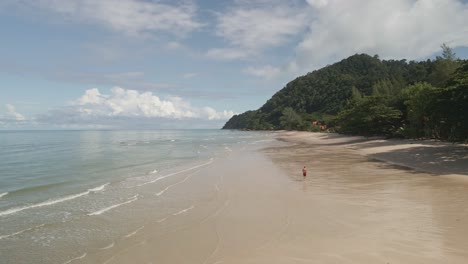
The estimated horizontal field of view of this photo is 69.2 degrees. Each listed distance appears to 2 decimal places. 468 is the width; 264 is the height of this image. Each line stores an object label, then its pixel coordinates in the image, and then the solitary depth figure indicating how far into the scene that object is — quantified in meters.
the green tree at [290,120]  147.15
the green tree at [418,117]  40.06
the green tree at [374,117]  53.78
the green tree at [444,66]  58.44
